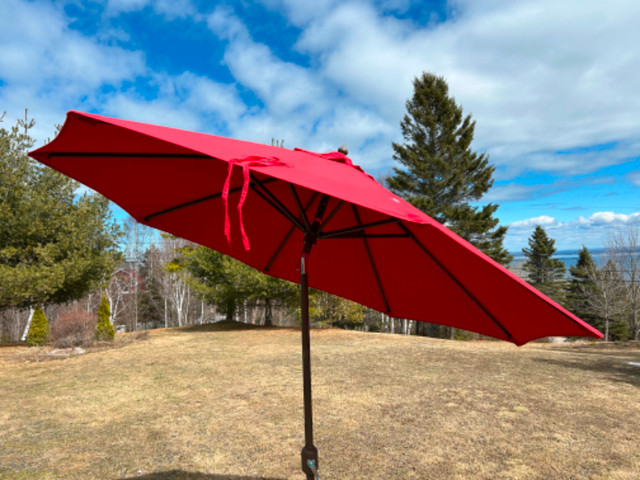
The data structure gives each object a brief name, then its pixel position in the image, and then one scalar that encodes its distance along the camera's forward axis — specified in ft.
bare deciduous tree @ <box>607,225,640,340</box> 69.26
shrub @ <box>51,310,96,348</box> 36.11
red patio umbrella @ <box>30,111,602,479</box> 4.79
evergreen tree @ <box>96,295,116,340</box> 39.29
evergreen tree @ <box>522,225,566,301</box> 100.83
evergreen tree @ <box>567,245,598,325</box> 82.74
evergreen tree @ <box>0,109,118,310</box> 36.01
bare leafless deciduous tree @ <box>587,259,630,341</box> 75.82
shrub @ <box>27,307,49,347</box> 37.27
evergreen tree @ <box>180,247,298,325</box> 48.65
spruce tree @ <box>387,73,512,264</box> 66.90
